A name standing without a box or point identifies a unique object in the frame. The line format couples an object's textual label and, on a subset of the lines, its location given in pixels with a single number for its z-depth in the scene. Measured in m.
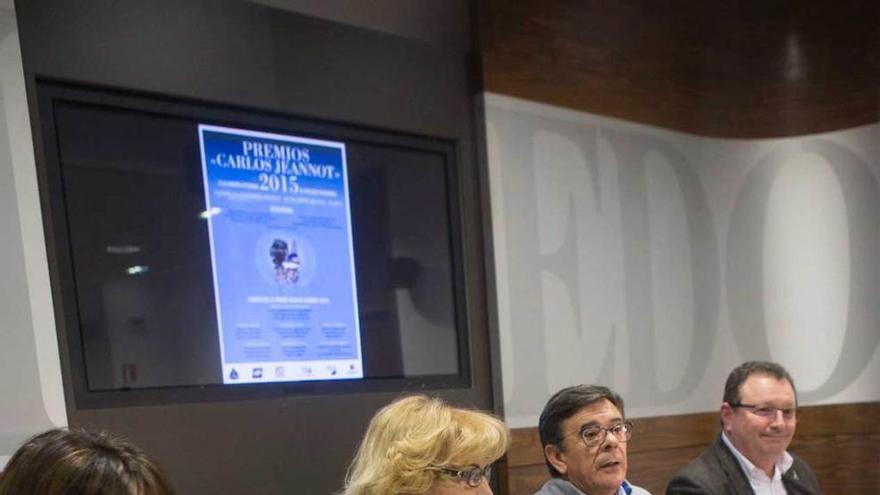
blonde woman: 1.80
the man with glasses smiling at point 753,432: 2.65
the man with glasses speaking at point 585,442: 2.23
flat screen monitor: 2.59
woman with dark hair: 1.22
